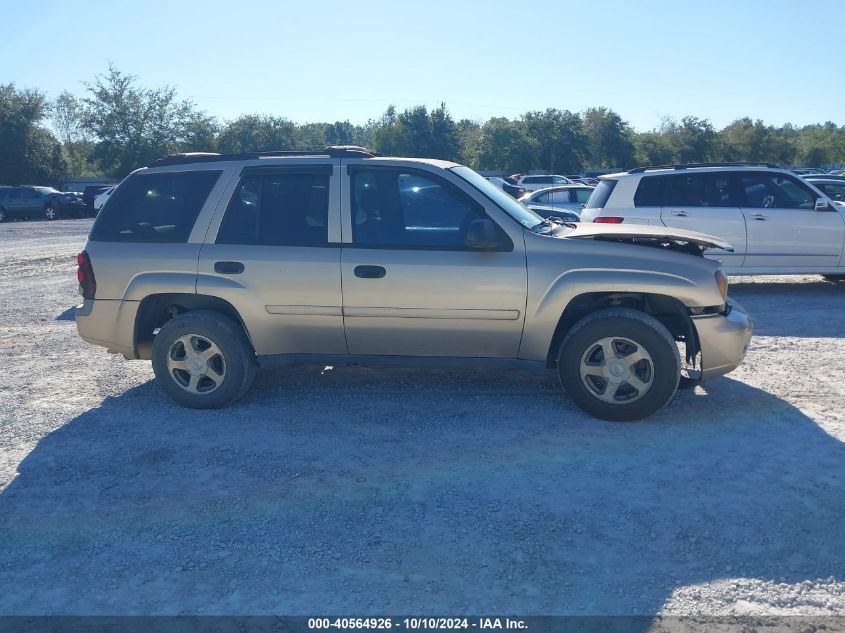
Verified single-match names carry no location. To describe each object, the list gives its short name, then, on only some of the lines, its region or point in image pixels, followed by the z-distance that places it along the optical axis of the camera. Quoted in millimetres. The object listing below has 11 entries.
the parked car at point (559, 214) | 15816
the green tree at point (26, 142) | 50312
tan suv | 5453
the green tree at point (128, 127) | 55812
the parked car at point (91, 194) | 39156
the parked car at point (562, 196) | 19969
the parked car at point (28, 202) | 36406
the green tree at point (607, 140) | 62312
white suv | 10539
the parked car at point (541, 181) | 37000
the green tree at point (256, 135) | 60875
